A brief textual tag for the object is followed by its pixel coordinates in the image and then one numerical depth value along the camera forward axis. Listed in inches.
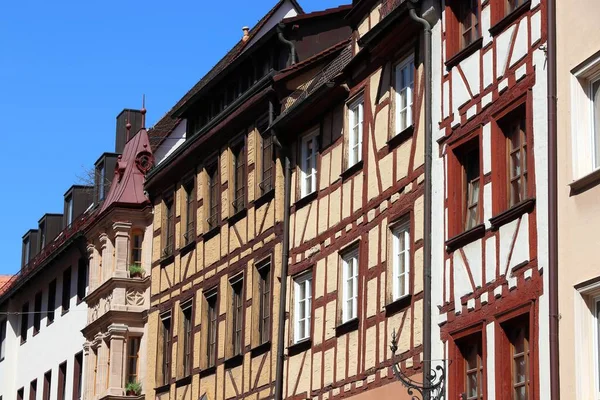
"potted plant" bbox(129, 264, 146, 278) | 1470.2
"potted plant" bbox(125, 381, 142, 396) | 1427.2
